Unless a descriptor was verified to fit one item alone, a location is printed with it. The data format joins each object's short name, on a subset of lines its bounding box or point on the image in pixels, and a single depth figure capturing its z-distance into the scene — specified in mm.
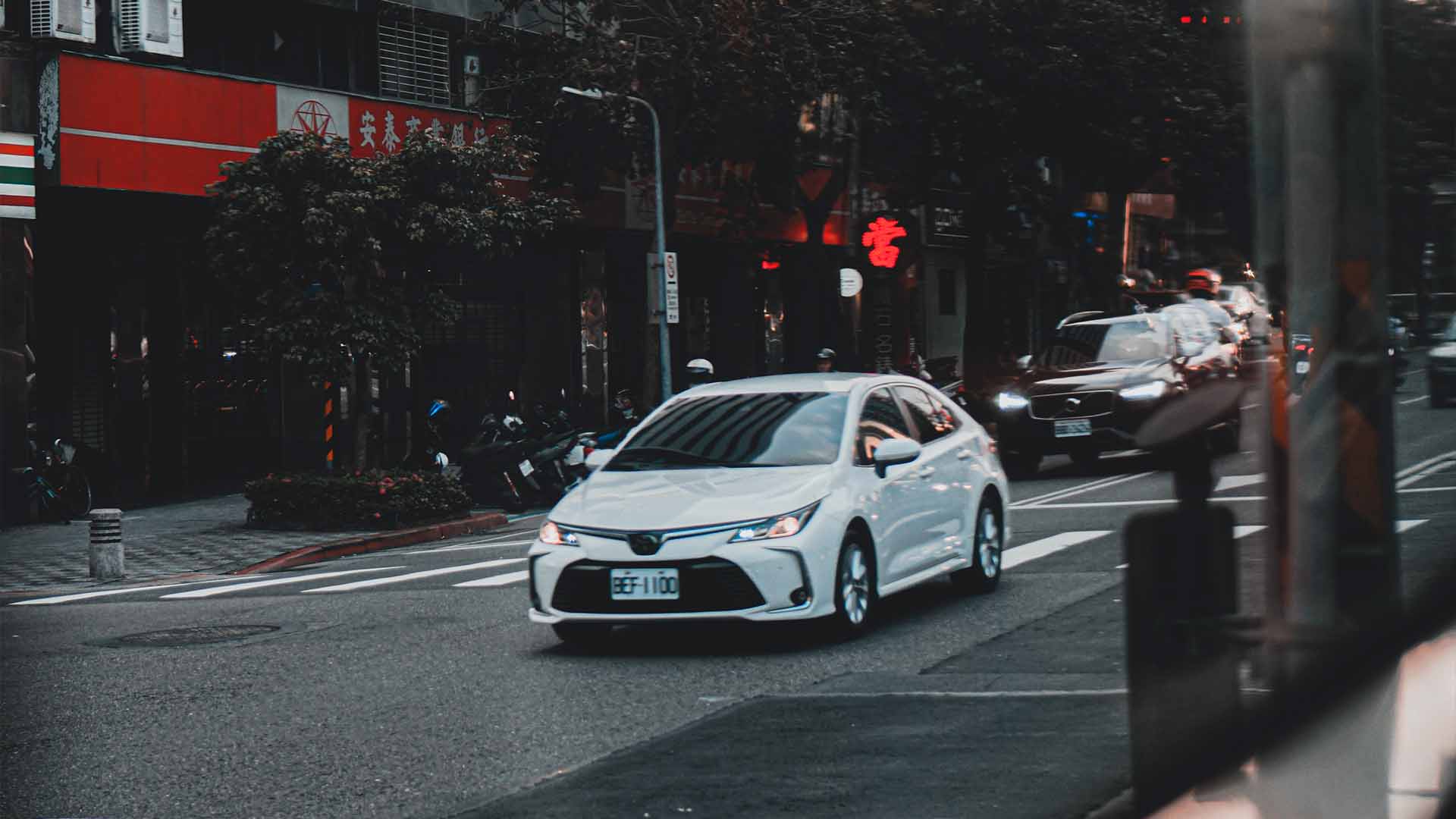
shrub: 19812
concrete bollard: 16266
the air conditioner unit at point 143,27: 23078
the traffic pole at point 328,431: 22616
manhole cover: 10945
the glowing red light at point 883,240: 21688
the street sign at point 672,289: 28422
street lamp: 28453
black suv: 18388
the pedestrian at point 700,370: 21594
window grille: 28734
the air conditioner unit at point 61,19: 21828
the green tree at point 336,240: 19875
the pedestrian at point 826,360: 22859
